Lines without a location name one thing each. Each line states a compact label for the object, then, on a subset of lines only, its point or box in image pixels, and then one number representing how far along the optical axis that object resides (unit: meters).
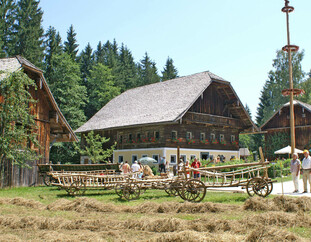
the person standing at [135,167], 22.44
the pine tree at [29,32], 49.56
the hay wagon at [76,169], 20.44
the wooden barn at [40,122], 20.17
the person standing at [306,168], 15.54
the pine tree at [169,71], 77.11
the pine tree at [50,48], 52.25
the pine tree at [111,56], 69.08
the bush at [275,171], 24.02
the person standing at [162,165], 29.61
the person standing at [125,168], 23.97
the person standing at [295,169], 15.78
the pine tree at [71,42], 64.75
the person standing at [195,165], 22.70
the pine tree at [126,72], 67.88
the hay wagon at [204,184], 13.23
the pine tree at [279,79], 56.97
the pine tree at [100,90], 59.62
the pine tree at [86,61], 68.70
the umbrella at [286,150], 31.36
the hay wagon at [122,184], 14.51
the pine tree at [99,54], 72.55
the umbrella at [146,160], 30.94
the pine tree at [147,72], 70.00
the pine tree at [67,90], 48.59
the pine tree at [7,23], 48.72
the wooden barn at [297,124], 43.34
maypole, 21.27
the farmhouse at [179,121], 34.66
